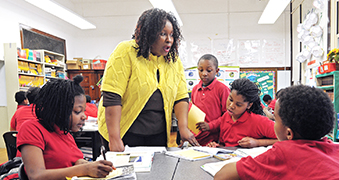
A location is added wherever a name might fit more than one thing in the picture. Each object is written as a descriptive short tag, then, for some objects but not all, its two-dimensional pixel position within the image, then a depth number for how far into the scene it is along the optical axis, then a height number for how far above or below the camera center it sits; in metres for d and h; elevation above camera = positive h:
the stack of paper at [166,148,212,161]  1.26 -0.39
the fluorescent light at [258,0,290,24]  4.80 +1.51
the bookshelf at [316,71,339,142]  2.93 -0.08
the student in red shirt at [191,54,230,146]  1.90 -0.14
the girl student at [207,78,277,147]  1.60 -0.26
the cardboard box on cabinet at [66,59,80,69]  7.06 +0.55
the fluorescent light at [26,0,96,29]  4.68 +1.52
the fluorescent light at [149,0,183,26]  4.66 +1.51
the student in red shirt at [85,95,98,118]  3.71 -0.42
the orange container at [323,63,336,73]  3.04 +0.14
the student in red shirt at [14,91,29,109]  3.57 -0.20
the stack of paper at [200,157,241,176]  1.06 -0.38
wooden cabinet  7.15 +0.15
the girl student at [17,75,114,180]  0.94 -0.22
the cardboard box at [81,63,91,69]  7.17 +0.50
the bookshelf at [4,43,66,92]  4.78 +0.34
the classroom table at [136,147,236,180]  1.01 -0.39
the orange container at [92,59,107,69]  7.18 +0.57
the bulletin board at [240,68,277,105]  7.09 +0.07
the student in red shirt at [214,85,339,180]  0.71 -0.20
